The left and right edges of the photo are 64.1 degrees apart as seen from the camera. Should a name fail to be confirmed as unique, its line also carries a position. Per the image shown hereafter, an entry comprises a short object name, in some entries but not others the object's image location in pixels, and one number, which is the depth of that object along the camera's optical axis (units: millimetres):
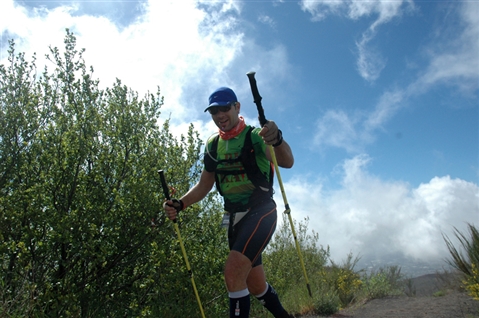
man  2885
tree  4520
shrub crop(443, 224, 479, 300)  6622
